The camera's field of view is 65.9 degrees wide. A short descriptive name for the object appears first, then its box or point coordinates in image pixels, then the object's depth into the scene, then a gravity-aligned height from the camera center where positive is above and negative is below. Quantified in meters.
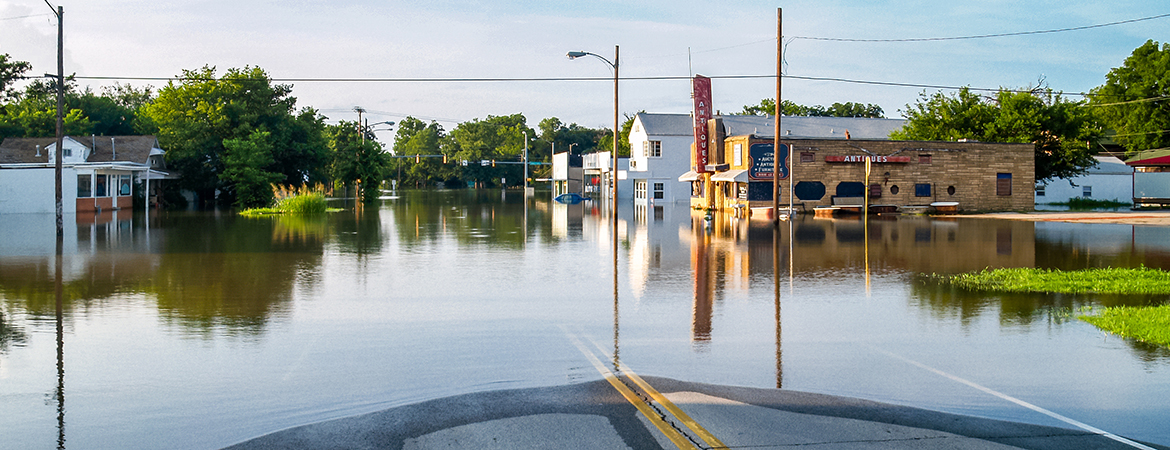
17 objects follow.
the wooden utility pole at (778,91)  35.81 +4.64
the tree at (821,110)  103.50 +12.18
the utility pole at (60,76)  30.78 +4.57
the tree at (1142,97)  81.50 +10.07
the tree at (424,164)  172.12 +8.26
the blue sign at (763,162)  51.22 +2.46
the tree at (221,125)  61.81 +5.74
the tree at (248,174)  53.75 +1.95
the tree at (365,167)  68.56 +2.95
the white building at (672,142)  71.25 +5.07
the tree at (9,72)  61.06 +9.27
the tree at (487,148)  161.50 +10.50
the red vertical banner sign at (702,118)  57.72 +5.67
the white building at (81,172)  48.56 +1.95
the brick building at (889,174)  51.56 +1.82
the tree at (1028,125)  58.62 +5.30
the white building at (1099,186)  64.81 +1.35
